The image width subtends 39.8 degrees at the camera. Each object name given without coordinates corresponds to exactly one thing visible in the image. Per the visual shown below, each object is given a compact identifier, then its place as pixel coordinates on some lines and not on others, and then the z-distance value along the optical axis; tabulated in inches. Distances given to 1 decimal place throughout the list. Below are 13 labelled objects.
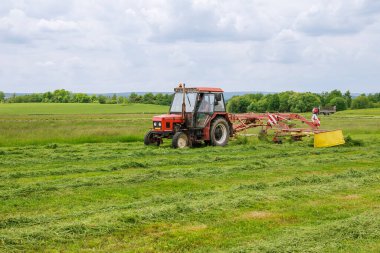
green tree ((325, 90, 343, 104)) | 3735.7
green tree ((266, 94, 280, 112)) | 3096.7
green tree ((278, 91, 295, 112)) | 3061.0
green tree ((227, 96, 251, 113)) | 2965.1
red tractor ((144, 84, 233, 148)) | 663.1
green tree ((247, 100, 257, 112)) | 2887.1
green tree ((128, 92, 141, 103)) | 4279.0
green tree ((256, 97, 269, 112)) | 2997.0
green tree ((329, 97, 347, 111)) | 3535.9
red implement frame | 739.1
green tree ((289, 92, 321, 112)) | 3016.7
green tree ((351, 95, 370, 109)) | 3627.0
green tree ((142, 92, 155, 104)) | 4119.1
